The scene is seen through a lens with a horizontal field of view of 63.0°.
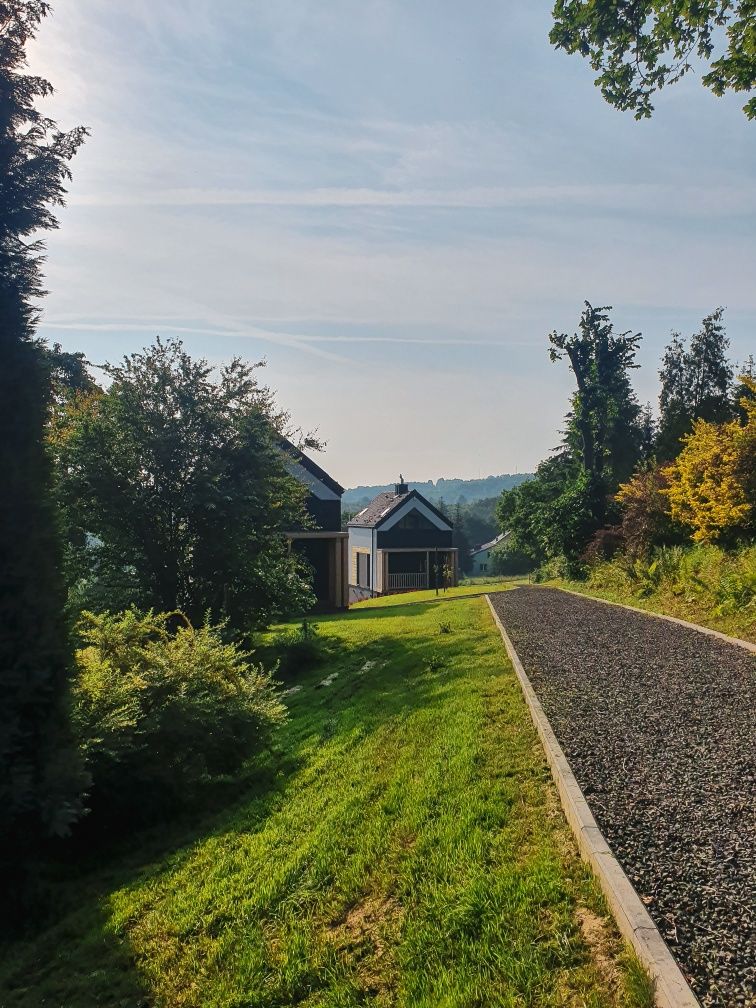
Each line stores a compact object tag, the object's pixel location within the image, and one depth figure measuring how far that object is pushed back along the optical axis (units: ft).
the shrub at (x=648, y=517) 62.85
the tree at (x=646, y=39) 26.53
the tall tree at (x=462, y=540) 283.38
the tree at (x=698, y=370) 117.91
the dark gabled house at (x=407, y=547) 130.11
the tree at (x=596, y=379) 101.24
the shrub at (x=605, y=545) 74.43
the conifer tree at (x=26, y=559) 15.88
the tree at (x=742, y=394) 74.94
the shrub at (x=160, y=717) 19.13
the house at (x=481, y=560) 274.98
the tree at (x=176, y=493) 45.11
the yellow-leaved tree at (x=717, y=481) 47.65
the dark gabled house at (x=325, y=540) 85.19
